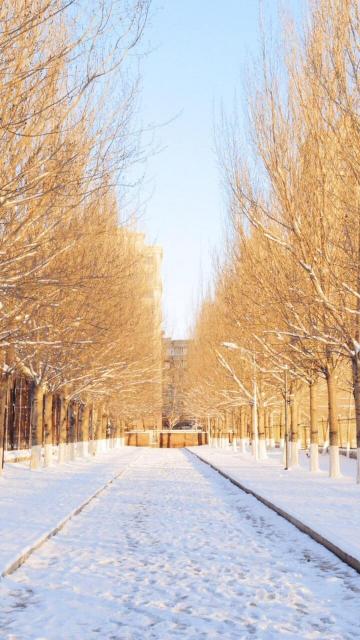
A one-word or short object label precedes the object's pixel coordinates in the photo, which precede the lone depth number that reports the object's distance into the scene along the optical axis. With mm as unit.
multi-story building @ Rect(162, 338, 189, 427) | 118925
